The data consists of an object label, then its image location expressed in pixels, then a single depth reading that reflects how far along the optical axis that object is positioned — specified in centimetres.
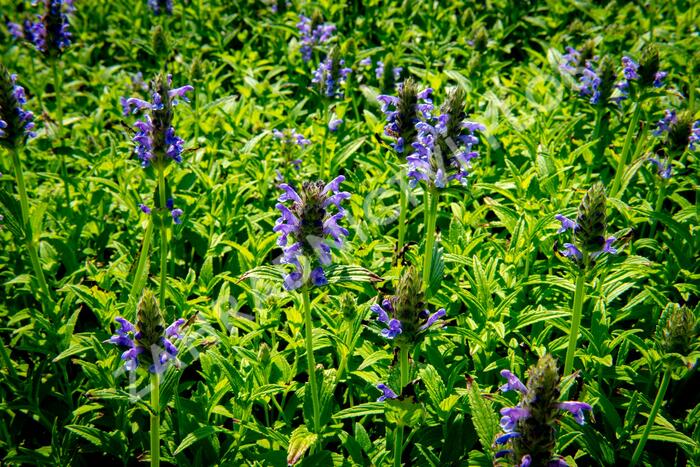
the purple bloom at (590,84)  504
